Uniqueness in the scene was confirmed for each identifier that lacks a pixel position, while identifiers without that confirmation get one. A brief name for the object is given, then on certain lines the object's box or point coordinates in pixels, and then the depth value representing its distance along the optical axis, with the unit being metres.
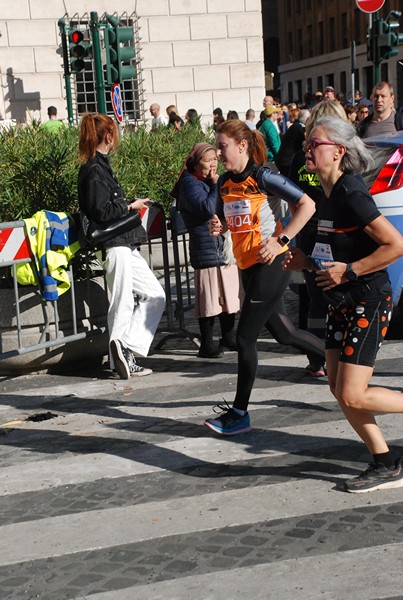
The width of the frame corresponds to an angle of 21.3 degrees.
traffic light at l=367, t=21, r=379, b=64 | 20.64
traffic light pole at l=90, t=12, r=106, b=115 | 15.61
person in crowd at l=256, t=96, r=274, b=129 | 19.03
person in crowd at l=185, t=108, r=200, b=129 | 17.57
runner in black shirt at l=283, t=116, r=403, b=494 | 5.05
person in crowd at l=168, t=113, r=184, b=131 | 16.80
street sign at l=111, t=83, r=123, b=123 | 16.14
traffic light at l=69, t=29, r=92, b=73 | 18.45
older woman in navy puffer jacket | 8.63
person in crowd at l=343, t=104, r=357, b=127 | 16.48
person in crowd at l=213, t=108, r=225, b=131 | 18.83
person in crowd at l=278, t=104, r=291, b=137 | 25.35
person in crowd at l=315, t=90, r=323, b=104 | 23.50
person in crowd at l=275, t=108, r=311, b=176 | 9.53
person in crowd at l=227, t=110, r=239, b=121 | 17.60
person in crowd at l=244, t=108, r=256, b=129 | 21.67
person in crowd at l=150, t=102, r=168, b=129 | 20.63
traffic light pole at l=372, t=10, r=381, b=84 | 20.59
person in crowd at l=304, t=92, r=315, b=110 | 24.00
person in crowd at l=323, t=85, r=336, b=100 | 17.71
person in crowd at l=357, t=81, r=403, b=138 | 10.91
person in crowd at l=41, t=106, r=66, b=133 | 9.93
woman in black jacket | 8.03
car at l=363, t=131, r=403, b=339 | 8.23
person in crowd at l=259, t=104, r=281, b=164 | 18.16
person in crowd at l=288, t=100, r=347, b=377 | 7.68
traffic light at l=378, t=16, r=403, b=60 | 20.59
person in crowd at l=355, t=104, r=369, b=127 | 19.33
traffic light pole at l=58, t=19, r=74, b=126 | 19.53
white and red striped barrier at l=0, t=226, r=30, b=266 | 7.85
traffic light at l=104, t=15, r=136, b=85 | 15.79
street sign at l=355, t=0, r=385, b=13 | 18.86
